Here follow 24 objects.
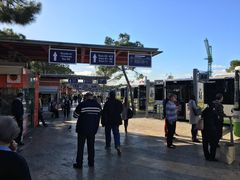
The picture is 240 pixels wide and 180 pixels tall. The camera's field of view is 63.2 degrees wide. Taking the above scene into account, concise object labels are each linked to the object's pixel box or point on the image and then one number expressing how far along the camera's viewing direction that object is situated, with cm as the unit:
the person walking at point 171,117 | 603
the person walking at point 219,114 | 497
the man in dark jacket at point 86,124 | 446
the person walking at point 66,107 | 1343
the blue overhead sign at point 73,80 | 2419
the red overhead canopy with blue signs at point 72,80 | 2065
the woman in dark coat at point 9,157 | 142
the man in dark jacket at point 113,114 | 557
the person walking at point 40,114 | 1013
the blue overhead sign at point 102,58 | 906
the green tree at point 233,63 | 3177
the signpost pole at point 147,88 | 1438
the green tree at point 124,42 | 2116
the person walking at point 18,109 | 619
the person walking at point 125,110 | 814
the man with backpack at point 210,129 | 492
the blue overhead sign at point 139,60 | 933
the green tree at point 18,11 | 887
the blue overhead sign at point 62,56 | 877
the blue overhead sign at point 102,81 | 2267
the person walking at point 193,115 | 691
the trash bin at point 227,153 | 486
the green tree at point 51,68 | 2749
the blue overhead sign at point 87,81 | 2470
